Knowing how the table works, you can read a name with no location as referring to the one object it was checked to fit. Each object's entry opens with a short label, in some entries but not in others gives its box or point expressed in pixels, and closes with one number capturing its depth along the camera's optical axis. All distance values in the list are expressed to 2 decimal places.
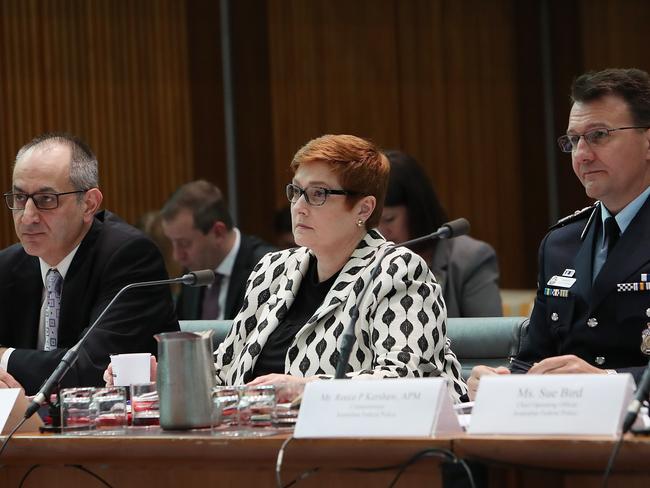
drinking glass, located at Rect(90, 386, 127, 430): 5.50
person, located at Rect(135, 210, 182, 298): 13.92
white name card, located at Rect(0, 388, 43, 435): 5.52
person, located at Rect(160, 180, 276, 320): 12.23
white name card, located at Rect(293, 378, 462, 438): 4.59
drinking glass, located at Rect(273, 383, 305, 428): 5.06
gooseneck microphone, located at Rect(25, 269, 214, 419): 5.49
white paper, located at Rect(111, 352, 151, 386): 6.30
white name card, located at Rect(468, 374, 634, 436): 4.32
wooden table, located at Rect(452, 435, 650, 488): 4.18
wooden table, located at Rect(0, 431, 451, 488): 4.62
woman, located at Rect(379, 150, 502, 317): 9.95
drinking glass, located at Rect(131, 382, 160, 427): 5.50
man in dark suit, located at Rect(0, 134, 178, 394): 7.93
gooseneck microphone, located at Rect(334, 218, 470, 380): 5.31
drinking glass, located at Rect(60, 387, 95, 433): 5.44
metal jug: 5.16
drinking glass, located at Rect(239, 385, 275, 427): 5.13
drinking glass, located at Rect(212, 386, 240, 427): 5.29
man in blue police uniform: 6.27
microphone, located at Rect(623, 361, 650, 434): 4.19
